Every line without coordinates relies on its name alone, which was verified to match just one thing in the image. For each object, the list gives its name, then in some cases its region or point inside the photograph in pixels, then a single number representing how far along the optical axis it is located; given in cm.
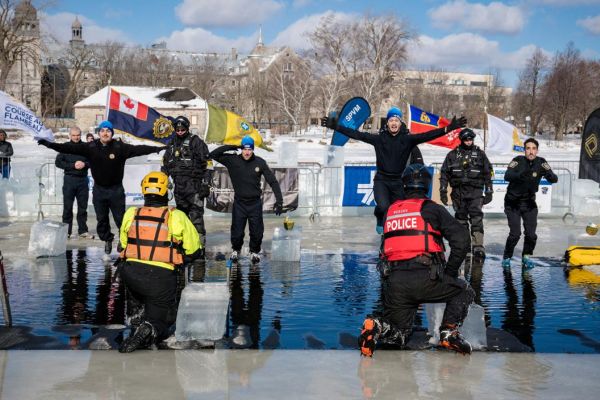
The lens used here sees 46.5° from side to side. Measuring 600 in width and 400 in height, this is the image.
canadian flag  1432
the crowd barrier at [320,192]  1560
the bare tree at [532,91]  6938
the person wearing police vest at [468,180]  1045
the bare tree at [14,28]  5694
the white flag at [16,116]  1258
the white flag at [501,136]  1606
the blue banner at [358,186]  1605
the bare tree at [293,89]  6410
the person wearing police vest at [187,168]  1019
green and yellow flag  1506
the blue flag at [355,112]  1582
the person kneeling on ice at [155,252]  600
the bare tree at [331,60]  6388
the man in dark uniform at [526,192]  1005
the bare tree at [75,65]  8281
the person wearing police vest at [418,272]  564
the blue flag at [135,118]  1437
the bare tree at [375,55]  6406
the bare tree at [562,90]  6606
